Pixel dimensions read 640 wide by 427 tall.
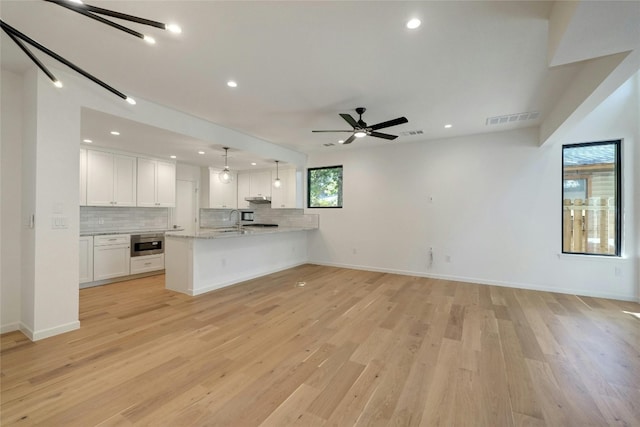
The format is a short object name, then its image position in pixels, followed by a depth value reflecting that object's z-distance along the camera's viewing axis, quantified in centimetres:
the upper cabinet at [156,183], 556
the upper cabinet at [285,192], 676
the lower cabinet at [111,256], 475
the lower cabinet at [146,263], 528
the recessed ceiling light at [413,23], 207
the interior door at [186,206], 665
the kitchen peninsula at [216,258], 421
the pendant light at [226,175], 512
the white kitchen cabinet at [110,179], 484
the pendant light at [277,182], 621
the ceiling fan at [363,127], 347
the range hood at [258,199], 709
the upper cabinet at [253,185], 712
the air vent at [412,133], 492
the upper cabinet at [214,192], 709
